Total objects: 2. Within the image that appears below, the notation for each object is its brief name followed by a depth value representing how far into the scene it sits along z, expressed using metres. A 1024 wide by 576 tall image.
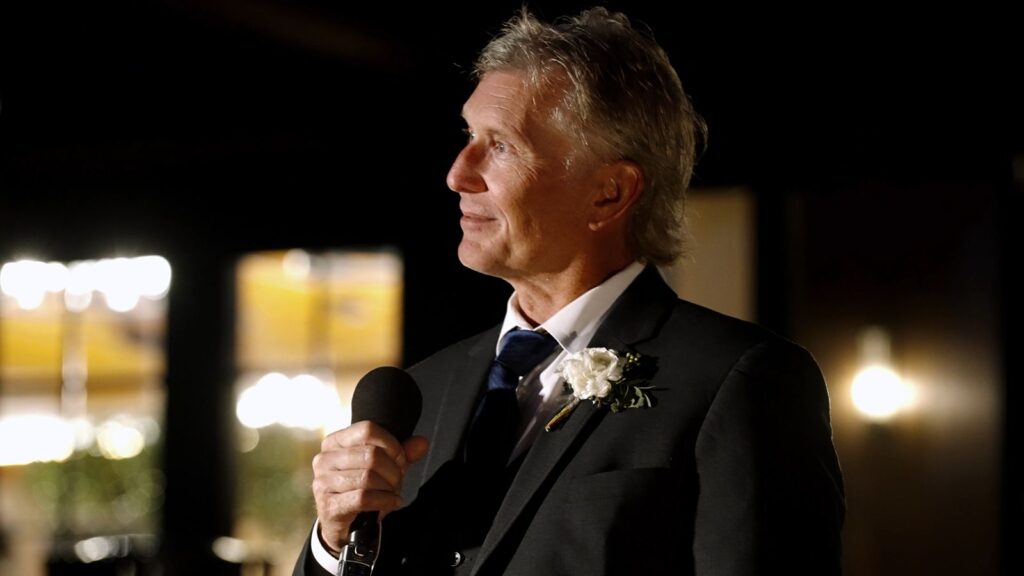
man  3.17
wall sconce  9.25
